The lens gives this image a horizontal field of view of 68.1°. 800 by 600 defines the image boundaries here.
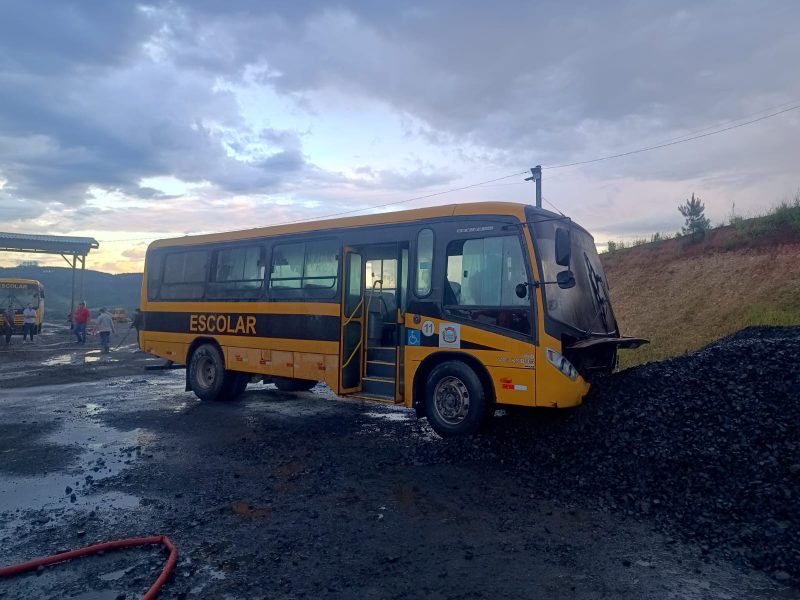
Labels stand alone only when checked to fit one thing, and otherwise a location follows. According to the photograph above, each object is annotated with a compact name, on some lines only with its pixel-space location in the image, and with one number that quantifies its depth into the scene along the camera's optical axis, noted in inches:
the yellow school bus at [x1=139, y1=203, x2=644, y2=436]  283.4
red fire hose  156.3
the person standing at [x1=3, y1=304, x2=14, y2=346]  945.5
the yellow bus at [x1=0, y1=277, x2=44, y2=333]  1218.0
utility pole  750.5
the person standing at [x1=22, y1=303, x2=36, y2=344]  1042.1
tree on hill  1009.5
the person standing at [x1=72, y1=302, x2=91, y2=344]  982.4
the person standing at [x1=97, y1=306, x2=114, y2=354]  876.2
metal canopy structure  1302.9
